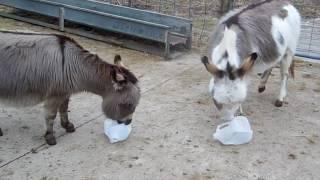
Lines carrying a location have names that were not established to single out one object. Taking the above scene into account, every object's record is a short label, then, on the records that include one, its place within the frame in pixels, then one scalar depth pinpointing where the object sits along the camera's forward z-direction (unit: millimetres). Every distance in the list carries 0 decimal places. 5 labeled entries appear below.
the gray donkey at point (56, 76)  4012
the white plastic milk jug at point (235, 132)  4254
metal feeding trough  6543
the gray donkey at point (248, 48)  4004
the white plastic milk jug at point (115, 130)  4227
